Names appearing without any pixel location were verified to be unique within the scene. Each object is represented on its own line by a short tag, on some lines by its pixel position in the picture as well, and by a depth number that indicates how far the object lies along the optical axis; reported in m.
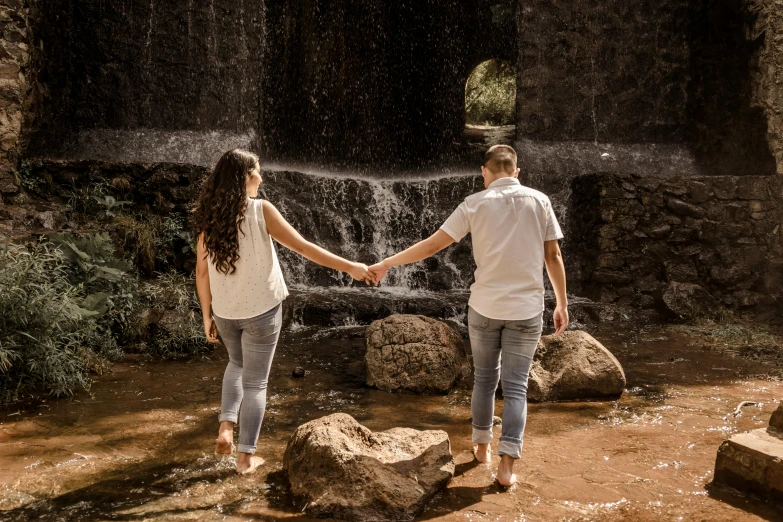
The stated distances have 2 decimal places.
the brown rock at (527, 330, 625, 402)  4.49
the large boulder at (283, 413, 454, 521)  2.69
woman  2.92
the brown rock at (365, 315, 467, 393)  4.67
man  2.91
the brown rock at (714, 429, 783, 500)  2.82
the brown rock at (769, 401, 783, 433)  3.12
